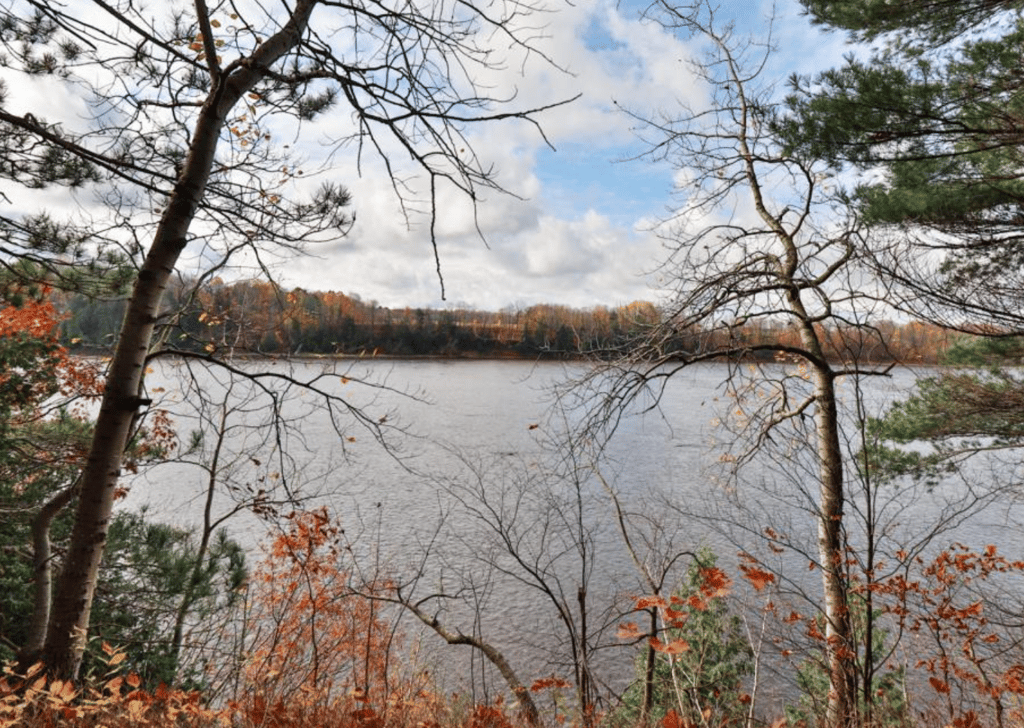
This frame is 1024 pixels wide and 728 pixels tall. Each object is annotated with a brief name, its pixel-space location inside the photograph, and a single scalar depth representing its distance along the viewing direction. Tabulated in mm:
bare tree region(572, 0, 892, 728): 4984
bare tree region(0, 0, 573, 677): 2201
